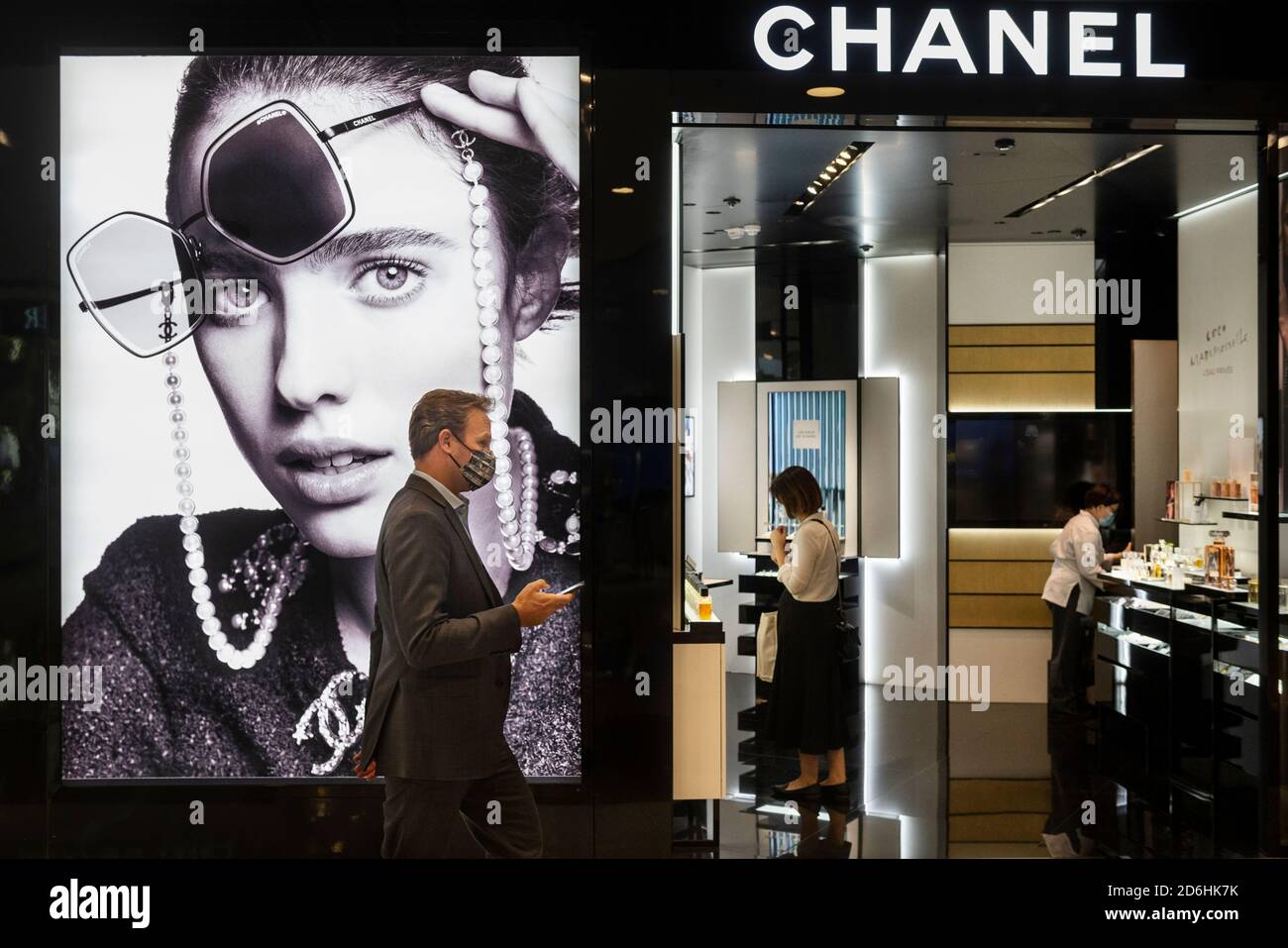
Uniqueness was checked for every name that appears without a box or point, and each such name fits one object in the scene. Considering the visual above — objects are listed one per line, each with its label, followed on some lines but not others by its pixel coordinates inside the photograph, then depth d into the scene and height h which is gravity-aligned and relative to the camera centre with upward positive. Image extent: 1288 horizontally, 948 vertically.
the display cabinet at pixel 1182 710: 4.57 -1.18
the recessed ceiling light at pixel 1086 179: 5.13 +1.61
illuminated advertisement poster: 3.46 +0.37
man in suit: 2.90 -0.57
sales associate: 6.21 -0.68
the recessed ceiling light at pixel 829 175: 5.16 +1.63
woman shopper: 4.78 -0.71
